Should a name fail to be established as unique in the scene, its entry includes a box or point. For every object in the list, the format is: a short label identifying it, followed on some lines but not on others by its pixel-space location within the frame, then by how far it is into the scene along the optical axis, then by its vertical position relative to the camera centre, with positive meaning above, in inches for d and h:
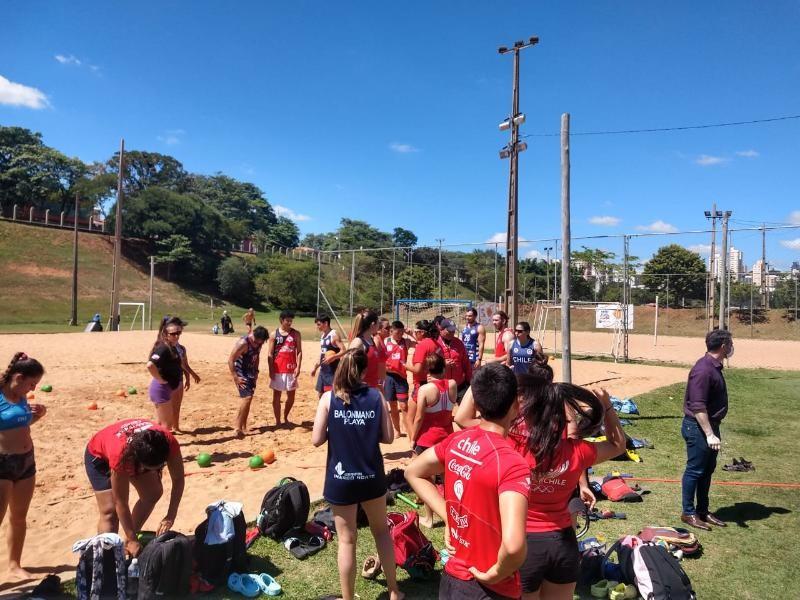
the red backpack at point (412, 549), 162.9 -74.7
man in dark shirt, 191.8 -34.5
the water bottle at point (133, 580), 134.5 -70.6
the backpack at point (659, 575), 140.4 -70.2
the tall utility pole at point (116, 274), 1063.4 +54.0
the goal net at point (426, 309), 951.4 -0.7
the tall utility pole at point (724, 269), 614.9 +54.4
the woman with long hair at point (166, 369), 288.5 -36.1
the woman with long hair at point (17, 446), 148.7 -41.3
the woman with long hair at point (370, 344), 247.3 -17.2
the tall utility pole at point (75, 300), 1337.4 +0.5
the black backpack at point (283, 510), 183.0 -70.8
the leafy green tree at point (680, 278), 1294.3 +87.3
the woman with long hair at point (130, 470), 135.3 -44.9
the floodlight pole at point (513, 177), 586.2 +150.7
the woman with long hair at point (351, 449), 133.6 -35.5
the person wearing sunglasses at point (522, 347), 343.9 -23.5
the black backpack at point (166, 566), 137.1 -68.9
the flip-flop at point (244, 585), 150.5 -79.7
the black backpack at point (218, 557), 153.8 -73.5
